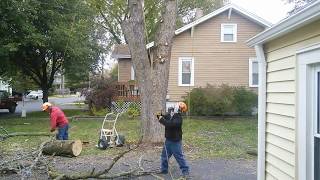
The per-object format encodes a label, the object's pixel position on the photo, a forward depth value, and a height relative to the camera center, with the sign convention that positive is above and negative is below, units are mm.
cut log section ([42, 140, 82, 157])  7390 -1524
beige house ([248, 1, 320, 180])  3366 -33
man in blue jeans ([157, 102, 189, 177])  5862 -845
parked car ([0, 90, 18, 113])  19822 -756
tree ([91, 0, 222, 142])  9096 +1100
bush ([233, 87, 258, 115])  14875 -303
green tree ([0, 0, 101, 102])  13758 +3059
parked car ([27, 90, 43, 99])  42281 -482
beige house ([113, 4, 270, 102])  15819 +2208
